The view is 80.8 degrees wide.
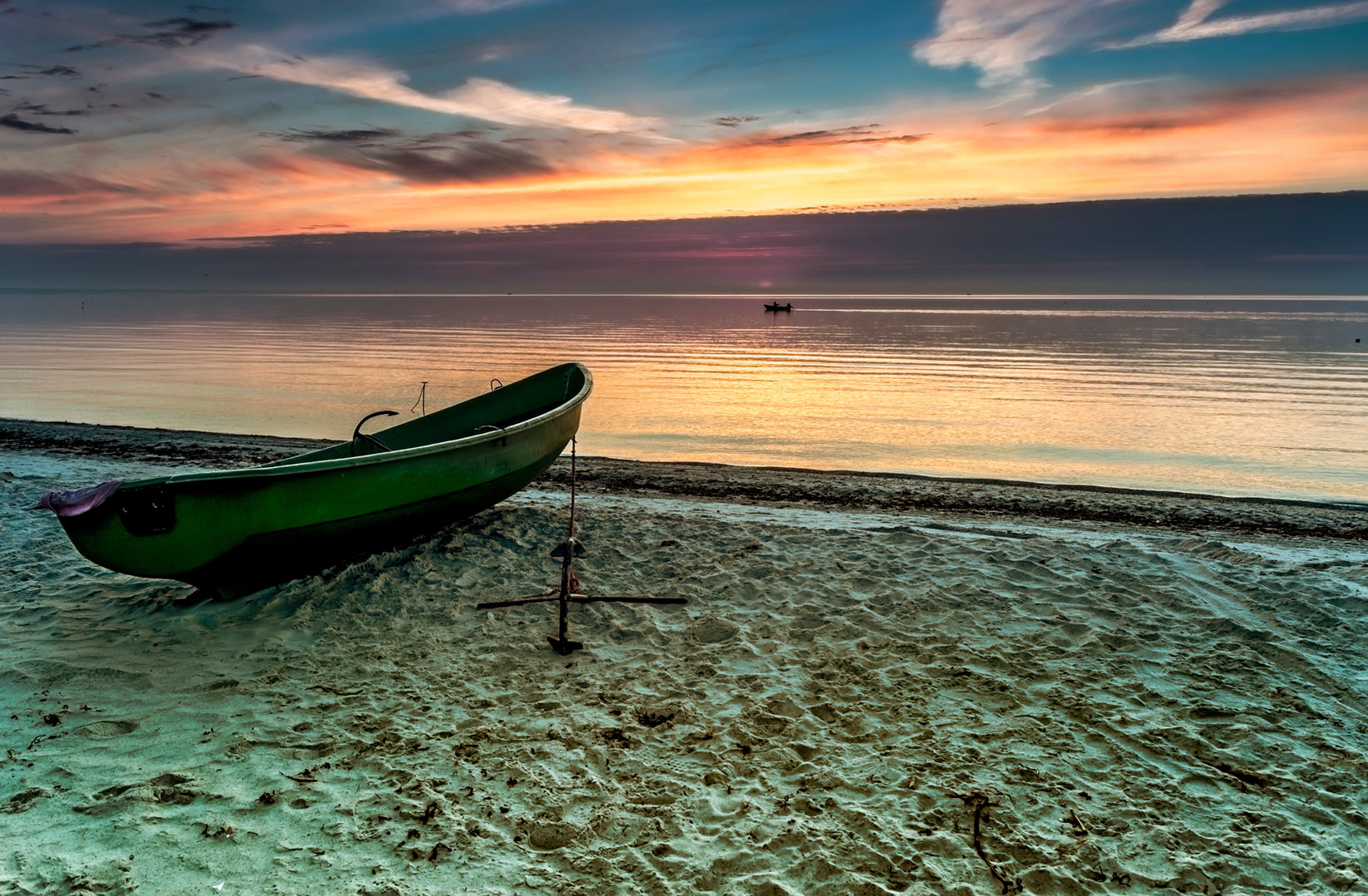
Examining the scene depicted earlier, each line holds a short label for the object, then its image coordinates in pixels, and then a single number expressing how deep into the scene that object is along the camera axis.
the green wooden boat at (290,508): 6.10
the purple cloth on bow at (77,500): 5.96
